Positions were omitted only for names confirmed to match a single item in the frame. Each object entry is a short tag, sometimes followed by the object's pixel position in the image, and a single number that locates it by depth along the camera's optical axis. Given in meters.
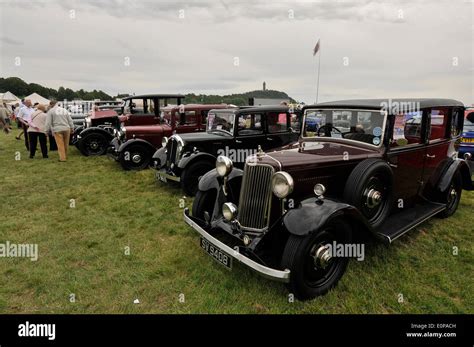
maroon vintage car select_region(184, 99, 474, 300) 2.81
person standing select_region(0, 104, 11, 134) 14.95
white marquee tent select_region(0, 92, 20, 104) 32.28
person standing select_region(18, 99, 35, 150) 10.62
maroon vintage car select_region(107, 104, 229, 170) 8.23
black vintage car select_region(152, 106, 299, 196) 6.08
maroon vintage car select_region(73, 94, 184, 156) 9.86
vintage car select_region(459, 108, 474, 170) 7.44
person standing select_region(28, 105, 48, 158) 9.21
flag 12.60
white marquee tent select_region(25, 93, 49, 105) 27.66
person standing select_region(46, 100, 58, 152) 11.11
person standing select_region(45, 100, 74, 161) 8.86
